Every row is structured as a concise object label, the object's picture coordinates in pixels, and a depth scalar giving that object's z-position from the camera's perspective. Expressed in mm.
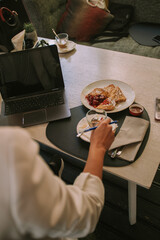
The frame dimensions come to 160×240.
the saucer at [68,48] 1704
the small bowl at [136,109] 1082
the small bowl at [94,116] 1048
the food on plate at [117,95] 1180
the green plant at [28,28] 1681
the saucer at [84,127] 1012
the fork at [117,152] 931
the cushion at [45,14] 2275
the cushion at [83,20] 2363
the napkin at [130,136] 927
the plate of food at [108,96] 1152
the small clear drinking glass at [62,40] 1730
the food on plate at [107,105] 1133
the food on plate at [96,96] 1197
